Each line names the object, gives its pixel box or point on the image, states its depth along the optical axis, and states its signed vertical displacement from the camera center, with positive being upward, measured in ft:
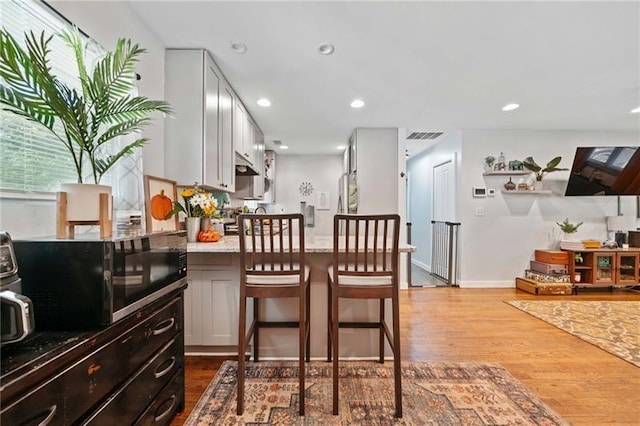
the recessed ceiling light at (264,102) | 11.03 +4.41
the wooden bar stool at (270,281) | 5.25 -1.37
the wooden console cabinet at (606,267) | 13.55 -2.49
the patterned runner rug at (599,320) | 8.14 -3.72
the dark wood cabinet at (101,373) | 2.39 -1.78
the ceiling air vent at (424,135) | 15.71 +4.52
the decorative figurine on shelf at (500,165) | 14.39 +2.54
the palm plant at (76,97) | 3.19 +1.51
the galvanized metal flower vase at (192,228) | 7.82 -0.45
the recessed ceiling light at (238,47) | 7.40 +4.44
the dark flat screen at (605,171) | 13.41 +2.15
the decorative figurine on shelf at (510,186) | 14.44 +1.47
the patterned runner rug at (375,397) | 5.28 -3.83
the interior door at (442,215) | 15.70 -0.05
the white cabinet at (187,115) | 7.72 +2.68
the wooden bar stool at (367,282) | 5.22 -1.37
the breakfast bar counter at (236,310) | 7.22 -2.52
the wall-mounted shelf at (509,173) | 14.25 +2.14
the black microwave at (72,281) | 3.17 -0.80
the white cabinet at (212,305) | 7.34 -2.43
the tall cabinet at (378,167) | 14.73 +2.45
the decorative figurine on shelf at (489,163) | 14.43 +2.69
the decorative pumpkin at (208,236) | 7.88 -0.66
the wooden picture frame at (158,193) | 6.11 +0.40
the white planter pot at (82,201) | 3.77 +0.14
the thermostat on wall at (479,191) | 14.73 +1.22
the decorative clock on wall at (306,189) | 21.86 +1.88
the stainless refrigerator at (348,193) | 15.06 +1.24
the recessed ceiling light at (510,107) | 11.44 +4.45
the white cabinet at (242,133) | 10.46 +3.24
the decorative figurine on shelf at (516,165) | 14.33 +2.52
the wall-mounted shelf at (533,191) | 14.32 +1.21
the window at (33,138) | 3.82 +1.07
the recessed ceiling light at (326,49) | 7.41 +4.41
